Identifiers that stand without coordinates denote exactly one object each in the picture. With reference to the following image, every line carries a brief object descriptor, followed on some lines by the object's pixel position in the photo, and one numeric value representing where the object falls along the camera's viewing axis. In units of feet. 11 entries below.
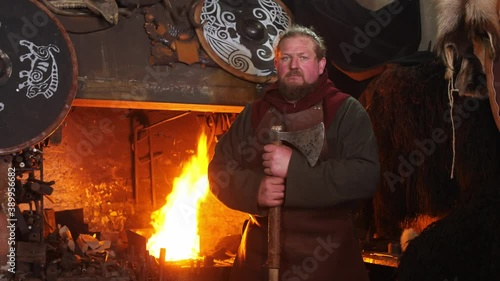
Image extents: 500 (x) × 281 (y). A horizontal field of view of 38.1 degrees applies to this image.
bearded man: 12.07
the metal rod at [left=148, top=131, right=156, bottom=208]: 26.07
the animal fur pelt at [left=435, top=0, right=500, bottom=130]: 12.82
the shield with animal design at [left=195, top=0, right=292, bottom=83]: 19.25
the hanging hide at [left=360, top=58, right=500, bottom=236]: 14.16
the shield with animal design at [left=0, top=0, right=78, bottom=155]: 16.39
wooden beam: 18.47
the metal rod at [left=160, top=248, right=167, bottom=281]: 19.71
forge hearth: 19.71
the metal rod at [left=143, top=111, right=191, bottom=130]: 25.90
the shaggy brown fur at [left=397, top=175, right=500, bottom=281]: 11.88
